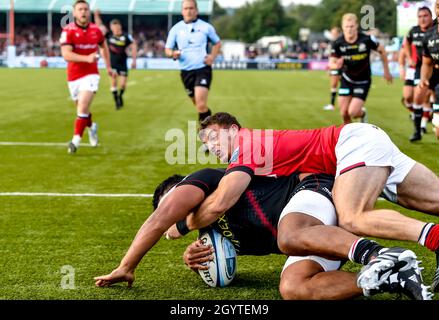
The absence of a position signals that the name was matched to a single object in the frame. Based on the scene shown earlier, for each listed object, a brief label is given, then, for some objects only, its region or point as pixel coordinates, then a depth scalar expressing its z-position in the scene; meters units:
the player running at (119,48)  22.94
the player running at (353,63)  13.52
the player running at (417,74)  13.67
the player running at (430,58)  10.12
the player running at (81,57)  11.59
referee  13.10
